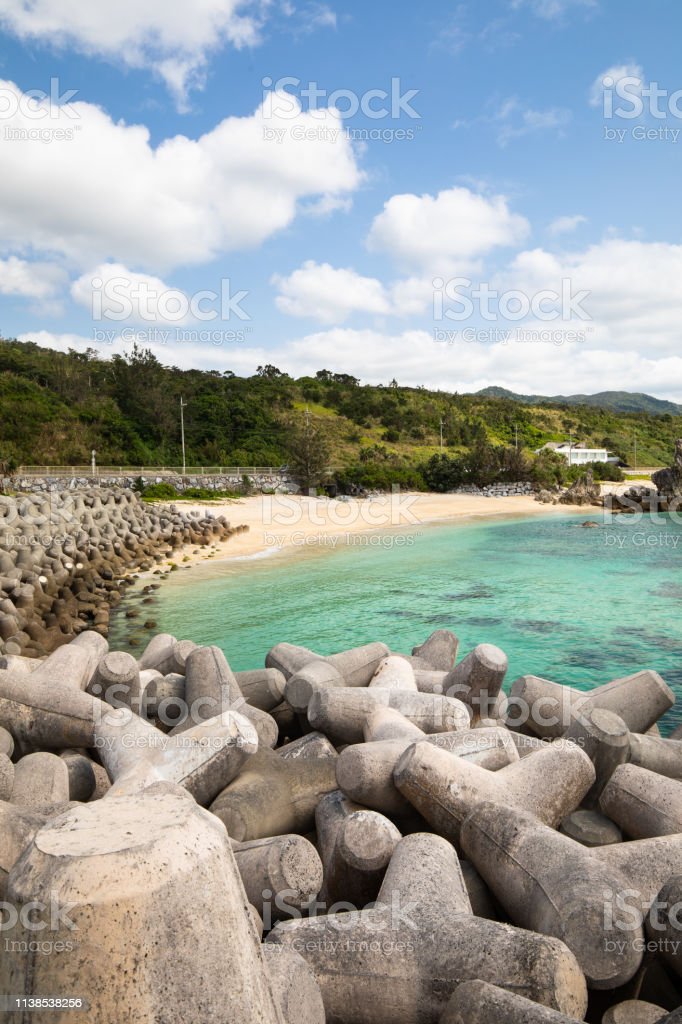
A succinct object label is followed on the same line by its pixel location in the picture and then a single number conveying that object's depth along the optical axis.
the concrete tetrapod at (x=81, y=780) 4.84
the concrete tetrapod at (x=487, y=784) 3.81
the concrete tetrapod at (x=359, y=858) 3.44
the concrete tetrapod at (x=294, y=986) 2.29
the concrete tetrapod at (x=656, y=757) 5.40
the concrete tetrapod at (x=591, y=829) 4.16
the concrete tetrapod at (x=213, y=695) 5.71
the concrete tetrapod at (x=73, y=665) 6.34
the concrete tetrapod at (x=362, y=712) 5.61
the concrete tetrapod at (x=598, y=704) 6.52
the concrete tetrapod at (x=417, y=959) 2.49
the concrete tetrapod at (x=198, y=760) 4.25
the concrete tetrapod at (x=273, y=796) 4.13
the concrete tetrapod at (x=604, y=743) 4.94
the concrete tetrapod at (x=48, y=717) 5.41
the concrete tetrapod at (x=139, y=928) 1.72
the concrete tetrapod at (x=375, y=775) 4.00
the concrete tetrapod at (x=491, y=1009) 2.20
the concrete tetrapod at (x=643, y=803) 4.07
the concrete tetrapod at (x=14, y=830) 3.15
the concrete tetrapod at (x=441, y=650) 9.00
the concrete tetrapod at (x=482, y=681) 6.67
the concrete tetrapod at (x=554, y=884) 2.77
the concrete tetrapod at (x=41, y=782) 4.08
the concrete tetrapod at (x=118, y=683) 6.46
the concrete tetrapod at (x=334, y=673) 6.41
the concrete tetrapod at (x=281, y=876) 3.33
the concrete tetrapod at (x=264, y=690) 6.75
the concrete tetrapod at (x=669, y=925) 2.83
